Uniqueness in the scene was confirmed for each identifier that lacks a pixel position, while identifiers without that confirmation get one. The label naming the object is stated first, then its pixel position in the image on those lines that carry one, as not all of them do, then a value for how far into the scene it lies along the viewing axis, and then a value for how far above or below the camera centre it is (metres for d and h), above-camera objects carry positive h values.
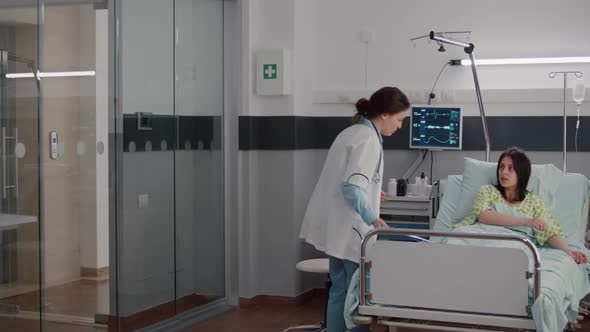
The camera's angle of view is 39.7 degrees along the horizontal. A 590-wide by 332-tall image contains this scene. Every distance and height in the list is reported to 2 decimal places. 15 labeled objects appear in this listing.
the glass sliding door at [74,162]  4.34 -0.18
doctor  3.89 -0.28
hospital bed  3.50 -0.69
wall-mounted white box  5.81 +0.43
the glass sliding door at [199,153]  5.41 -0.15
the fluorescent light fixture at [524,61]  5.81 +0.52
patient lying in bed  4.72 -0.41
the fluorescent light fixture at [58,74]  4.13 +0.30
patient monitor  5.73 +0.03
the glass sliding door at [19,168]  4.07 -0.20
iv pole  5.55 +0.07
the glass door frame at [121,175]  4.76 -0.30
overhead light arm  5.34 +0.48
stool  4.99 -0.84
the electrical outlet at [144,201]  5.01 -0.43
